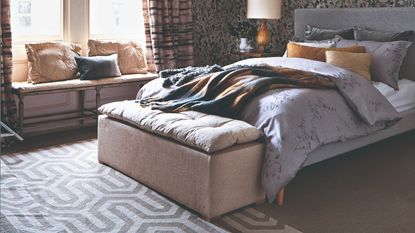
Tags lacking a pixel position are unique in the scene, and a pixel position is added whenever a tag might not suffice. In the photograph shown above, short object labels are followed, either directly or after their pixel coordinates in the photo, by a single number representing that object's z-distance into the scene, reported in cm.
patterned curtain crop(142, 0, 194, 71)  539
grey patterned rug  263
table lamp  533
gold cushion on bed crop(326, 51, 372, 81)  406
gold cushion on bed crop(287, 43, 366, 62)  428
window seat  425
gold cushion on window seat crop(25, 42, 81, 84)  451
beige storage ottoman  269
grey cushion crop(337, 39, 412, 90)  416
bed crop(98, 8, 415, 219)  270
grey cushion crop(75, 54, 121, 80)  470
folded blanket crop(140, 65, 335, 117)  316
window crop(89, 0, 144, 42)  527
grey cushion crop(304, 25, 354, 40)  476
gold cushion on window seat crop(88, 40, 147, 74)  507
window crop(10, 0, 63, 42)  470
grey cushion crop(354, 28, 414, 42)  440
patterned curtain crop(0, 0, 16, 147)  418
